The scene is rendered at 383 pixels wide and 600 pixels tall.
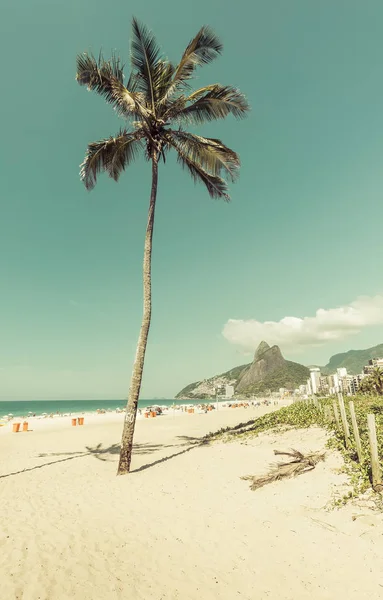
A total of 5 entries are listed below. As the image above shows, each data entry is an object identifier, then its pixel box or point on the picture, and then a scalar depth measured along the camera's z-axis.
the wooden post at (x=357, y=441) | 7.22
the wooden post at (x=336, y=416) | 10.95
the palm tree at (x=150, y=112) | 9.91
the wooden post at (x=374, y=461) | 5.93
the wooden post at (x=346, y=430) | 8.66
